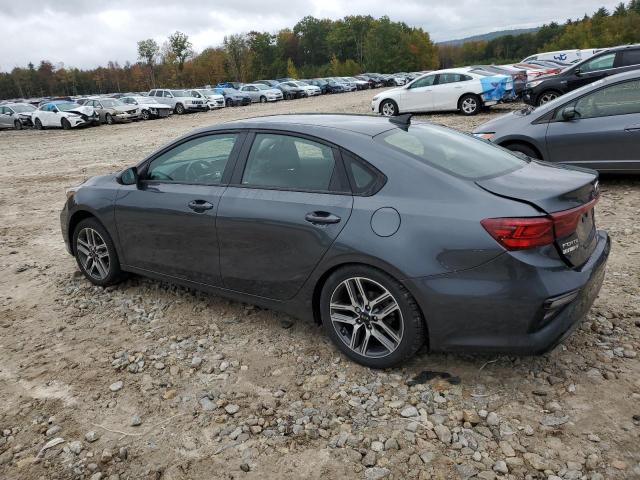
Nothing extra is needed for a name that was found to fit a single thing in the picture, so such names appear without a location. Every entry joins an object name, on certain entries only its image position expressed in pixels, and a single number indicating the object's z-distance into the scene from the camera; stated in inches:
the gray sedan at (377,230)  113.2
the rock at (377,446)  108.2
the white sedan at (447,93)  658.2
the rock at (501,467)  100.0
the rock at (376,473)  101.3
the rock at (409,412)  117.5
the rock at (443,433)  109.3
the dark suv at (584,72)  529.5
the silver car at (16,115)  1132.5
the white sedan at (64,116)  1034.1
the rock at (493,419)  112.8
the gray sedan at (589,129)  260.4
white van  1184.8
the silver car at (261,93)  1537.9
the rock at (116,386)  135.5
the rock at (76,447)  113.9
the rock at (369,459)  104.7
